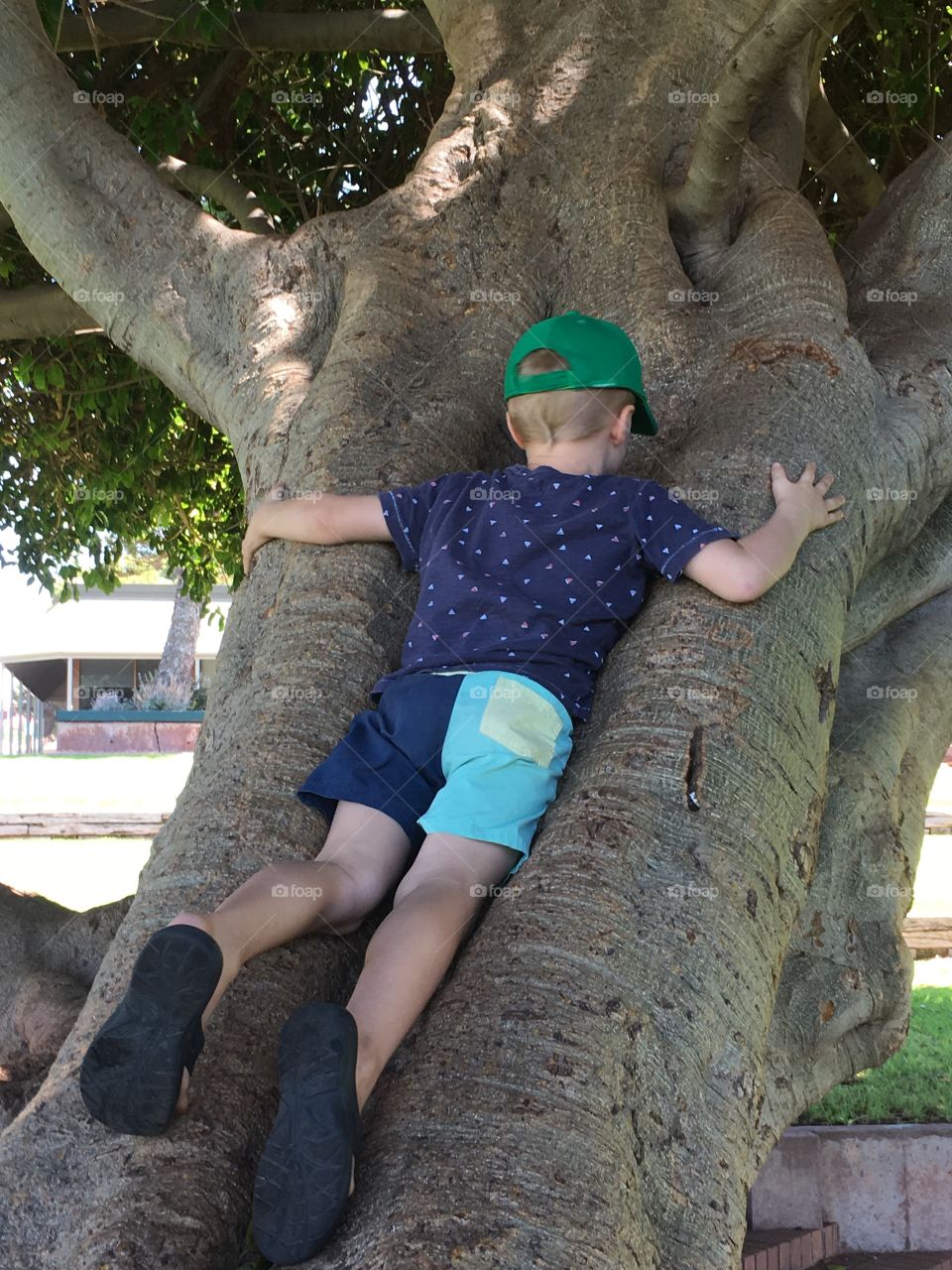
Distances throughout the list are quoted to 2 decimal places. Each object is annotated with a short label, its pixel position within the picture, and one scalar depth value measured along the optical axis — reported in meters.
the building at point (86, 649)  29.39
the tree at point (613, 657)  1.91
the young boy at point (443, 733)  1.86
